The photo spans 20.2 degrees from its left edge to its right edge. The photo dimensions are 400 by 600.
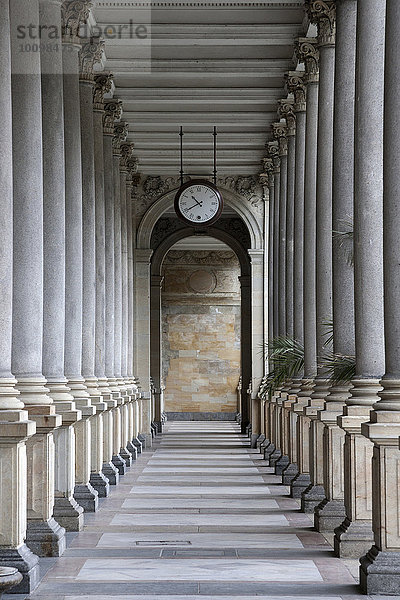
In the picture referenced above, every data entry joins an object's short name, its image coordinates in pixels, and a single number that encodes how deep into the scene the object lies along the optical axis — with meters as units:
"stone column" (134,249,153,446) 31.61
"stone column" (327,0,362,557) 13.39
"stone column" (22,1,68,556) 13.59
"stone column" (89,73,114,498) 19.55
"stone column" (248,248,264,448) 31.30
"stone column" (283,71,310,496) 19.73
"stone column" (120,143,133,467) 25.41
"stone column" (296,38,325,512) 17.39
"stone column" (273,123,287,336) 24.41
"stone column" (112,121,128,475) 23.78
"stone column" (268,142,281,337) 26.08
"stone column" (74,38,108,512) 18.03
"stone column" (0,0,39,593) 9.72
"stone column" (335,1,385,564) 11.33
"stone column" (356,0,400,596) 9.52
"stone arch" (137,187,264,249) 31.62
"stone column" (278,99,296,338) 22.53
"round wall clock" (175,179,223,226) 25.50
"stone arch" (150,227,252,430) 34.84
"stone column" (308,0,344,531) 15.26
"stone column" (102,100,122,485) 22.14
